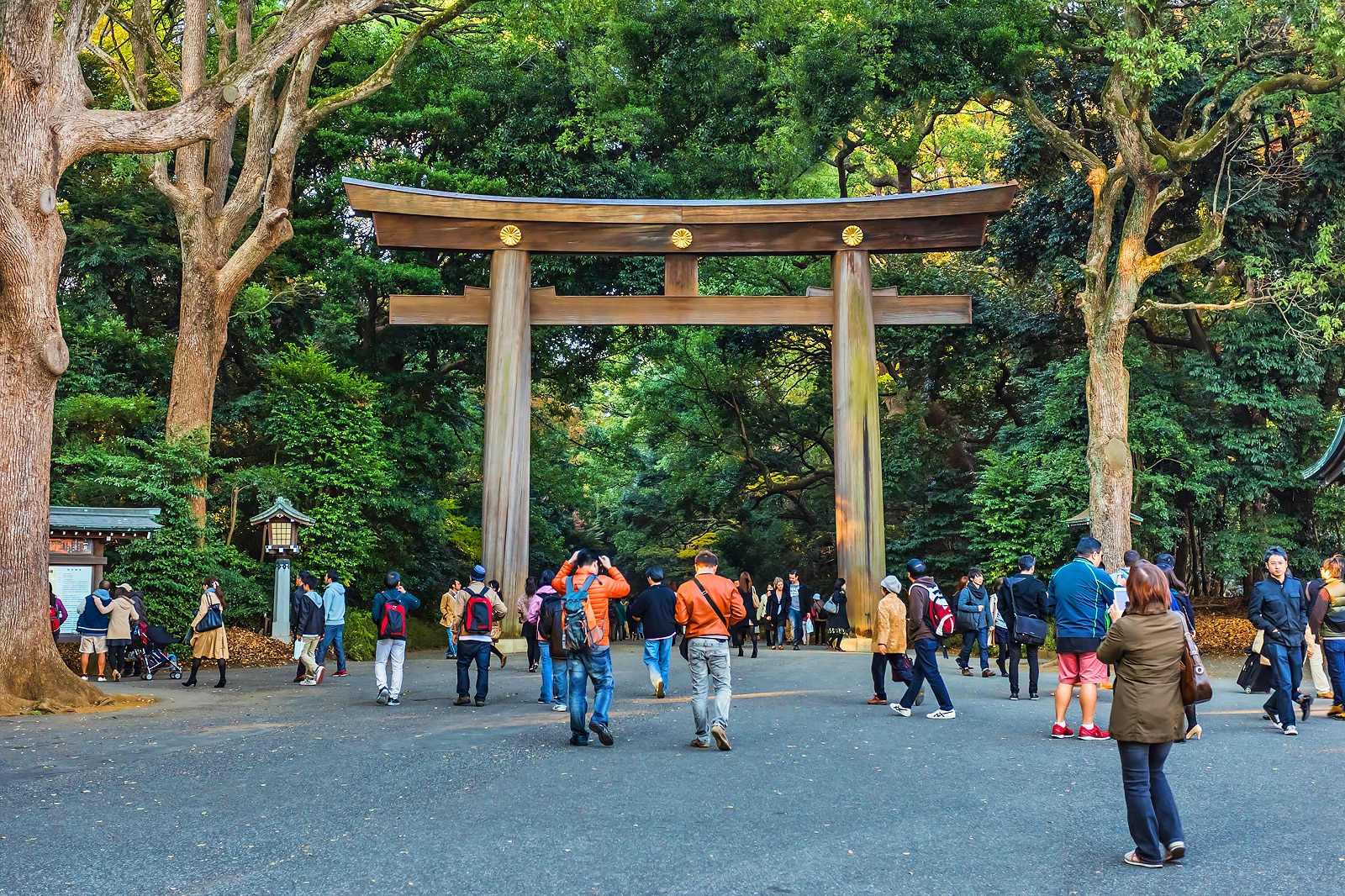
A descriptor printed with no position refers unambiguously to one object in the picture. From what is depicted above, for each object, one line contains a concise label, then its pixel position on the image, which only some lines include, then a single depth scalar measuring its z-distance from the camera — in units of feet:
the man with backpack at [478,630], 36.76
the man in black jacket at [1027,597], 38.09
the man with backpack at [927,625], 33.40
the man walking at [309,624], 44.93
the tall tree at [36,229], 36.63
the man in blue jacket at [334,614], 43.47
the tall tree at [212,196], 61.46
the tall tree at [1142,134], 56.49
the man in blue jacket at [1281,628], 31.12
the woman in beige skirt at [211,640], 45.98
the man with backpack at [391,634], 37.37
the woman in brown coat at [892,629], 35.14
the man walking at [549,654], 35.50
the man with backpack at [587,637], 28.78
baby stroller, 50.90
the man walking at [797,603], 74.18
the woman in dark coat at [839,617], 59.47
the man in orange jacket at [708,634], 28.22
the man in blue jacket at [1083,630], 30.04
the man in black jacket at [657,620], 34.53
